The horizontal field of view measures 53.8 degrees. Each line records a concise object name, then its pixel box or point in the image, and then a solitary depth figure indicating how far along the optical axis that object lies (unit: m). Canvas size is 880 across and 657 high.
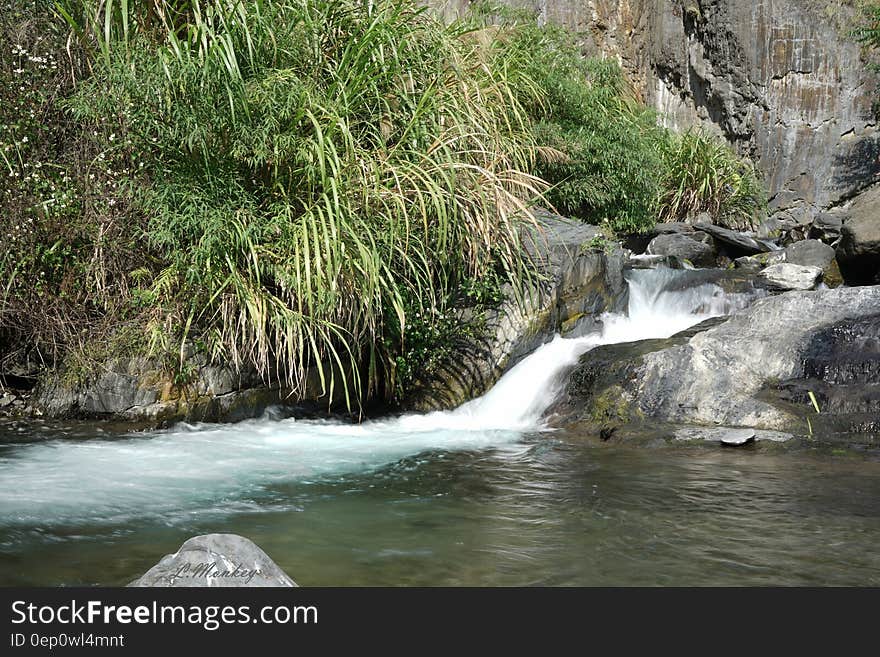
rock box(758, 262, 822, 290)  9.32
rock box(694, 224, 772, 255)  11.76
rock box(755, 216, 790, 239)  13.82
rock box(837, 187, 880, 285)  9.31
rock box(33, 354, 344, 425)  6.43
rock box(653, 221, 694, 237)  11.91
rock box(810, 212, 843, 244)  11.63
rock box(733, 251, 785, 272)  10.88
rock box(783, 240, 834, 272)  10.45
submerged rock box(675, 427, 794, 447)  5.88
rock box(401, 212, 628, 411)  7.30
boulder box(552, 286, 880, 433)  6.34
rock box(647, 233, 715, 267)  11.28
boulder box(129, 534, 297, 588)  2.88
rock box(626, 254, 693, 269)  10.34
